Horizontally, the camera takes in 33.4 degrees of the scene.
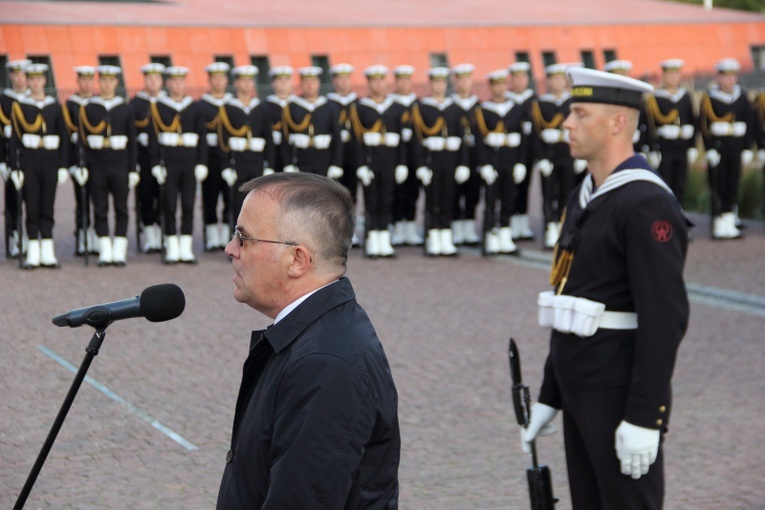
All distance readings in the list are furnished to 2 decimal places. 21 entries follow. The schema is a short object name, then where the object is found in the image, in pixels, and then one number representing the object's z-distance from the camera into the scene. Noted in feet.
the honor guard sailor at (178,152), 43.47
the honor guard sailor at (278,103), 45.34
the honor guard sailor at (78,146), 42.19
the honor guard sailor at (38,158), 41.14
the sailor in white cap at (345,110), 46.03
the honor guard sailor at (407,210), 48.44
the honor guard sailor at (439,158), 45.39
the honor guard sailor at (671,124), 48.62
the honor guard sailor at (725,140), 49.14
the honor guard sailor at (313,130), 45.01
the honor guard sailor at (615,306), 11.51
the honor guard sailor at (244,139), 44.83
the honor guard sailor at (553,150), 47.16
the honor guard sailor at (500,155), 45.88
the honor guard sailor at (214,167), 45.19
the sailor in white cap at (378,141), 45.32
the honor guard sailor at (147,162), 43.78
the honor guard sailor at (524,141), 47.24
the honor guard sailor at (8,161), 41.47
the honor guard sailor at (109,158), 42.01
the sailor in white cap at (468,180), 46.29
